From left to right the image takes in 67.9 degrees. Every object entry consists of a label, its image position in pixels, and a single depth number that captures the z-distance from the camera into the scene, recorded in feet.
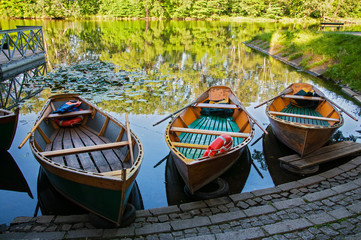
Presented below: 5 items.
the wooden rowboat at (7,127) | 20.58
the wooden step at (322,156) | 19.36
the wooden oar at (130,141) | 14.97
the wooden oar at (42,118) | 18.28
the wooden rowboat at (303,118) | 19.93
